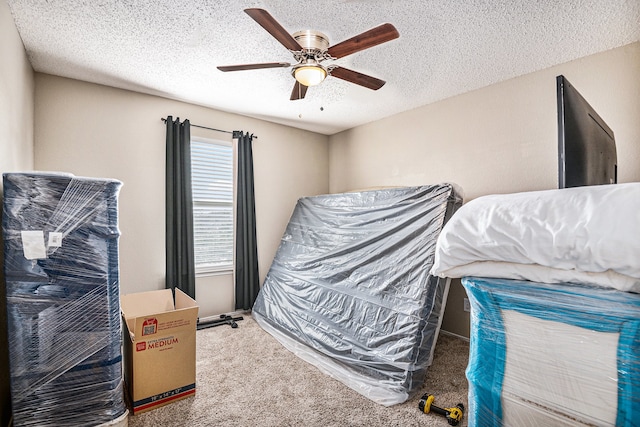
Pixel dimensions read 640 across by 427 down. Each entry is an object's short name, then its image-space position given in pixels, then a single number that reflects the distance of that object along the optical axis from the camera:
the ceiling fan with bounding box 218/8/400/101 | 1.57
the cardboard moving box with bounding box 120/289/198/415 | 1.91
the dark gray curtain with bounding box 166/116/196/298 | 3.21
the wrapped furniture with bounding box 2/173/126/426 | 1.49
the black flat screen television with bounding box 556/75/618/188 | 1.08
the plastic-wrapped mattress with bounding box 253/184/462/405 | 2.19
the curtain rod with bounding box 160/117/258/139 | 3.26
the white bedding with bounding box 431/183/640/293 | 0.90
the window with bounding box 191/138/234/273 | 3.50
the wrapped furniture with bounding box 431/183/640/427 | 0.89
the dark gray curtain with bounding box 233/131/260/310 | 3.71
